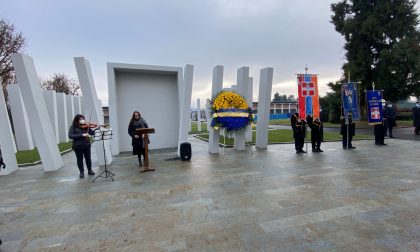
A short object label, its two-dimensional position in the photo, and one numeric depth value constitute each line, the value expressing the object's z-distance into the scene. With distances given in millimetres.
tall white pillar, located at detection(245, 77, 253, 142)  13626
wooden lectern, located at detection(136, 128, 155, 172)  7770
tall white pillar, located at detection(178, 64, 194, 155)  10539
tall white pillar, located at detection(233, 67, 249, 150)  11261
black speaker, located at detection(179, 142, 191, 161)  9594
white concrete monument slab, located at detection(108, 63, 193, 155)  12075
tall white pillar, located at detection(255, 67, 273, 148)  11794
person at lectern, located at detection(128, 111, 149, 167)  8352
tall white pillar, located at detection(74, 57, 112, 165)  8797
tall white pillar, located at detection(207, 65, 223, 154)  10941
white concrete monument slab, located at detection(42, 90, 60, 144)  16422
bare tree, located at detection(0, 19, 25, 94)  23250
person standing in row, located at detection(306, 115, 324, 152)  10727
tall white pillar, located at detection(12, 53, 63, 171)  7922
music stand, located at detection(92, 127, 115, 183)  7270
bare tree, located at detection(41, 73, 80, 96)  40312
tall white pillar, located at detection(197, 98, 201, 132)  25869
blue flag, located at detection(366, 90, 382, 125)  11711
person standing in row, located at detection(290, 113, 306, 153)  10578
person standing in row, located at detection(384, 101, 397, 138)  13566
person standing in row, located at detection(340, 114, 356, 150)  11031
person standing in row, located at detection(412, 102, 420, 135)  14709
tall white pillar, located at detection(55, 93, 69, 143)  18688
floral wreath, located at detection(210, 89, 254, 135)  10266
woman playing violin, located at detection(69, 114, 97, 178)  7195
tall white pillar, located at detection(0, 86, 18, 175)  8438
